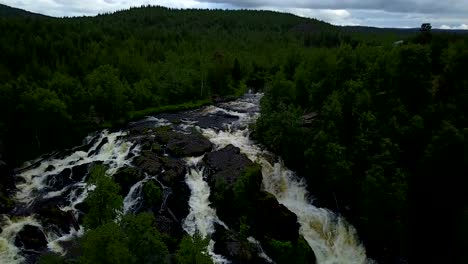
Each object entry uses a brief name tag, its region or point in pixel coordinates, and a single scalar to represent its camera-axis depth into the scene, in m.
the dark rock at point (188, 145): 51.25
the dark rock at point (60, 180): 48.44
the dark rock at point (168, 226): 40.00
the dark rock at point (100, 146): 55.44
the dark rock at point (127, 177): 45.59
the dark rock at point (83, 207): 43.44
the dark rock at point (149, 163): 47.38
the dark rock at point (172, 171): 46.06
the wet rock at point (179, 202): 42.66
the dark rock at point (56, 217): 40.59
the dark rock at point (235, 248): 38.38
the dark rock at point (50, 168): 52.03
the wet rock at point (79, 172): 49.56
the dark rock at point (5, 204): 43.00
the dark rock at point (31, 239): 37.94
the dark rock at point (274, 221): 41.94
